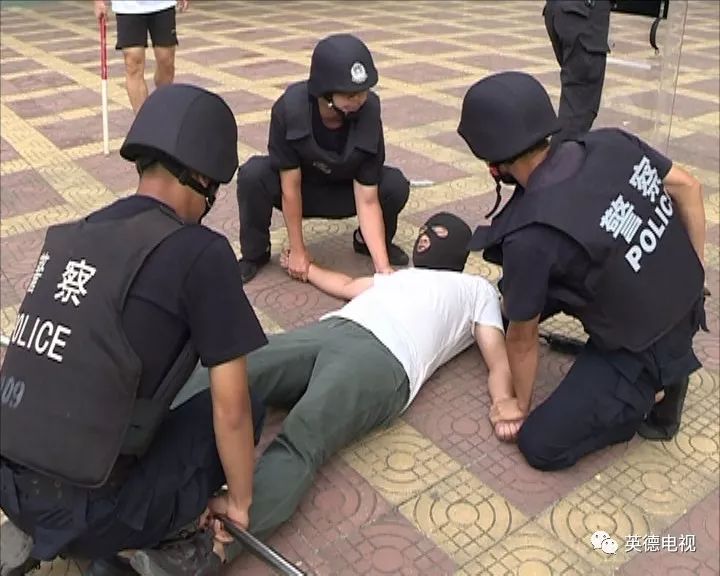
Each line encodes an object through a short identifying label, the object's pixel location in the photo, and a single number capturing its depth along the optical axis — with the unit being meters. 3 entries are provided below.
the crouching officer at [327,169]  2.95
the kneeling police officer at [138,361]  1.58
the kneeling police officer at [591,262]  2.16
